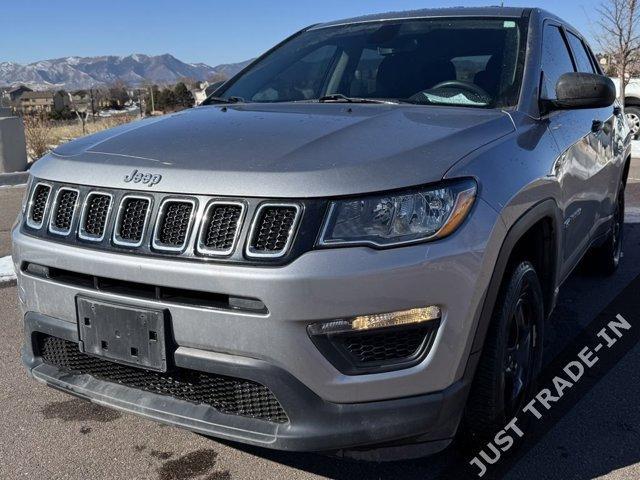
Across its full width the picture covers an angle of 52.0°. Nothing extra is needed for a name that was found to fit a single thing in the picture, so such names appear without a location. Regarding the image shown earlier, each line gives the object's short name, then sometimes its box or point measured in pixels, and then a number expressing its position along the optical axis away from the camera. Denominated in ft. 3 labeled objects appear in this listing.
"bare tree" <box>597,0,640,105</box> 55.52
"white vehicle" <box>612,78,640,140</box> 45.96
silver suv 6.23
